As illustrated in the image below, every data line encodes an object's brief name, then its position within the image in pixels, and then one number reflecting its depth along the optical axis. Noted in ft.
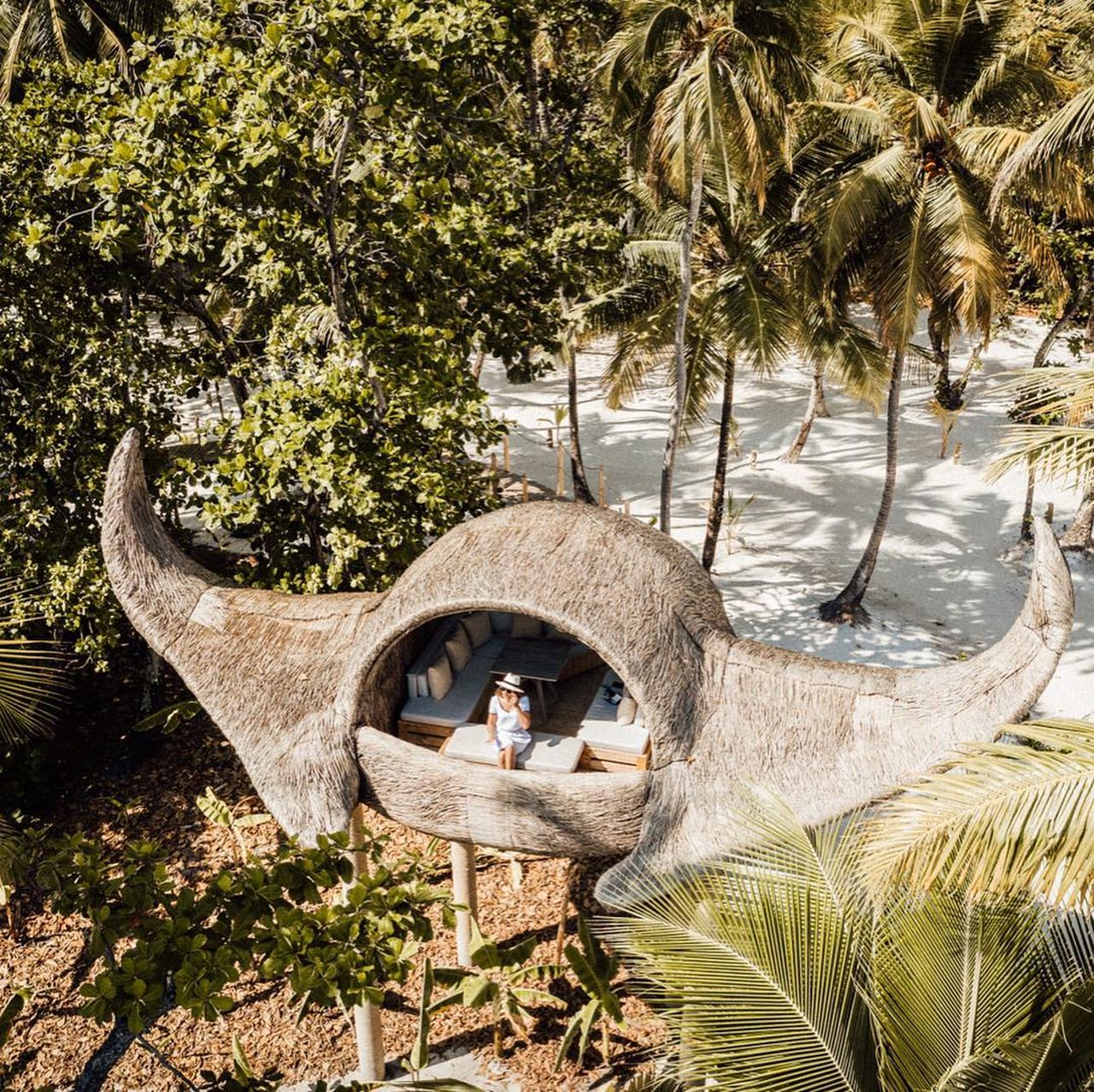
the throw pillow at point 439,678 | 26.43
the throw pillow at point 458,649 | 27.71
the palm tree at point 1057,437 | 21.88
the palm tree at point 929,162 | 40.32
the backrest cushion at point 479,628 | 29.30
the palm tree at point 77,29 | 54.75
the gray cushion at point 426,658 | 26.50
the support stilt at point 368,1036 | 26.53
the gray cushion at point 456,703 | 25.76
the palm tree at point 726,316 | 45.80
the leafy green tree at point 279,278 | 28.02
